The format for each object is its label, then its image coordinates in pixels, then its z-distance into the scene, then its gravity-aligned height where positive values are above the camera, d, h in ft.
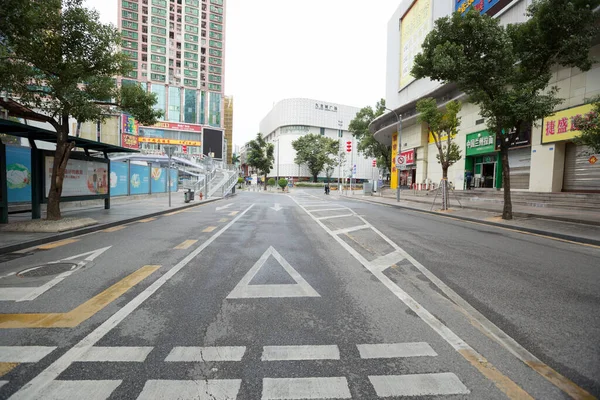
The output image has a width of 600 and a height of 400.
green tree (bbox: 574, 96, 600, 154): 31.19 +6.25
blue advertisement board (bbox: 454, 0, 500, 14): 80.05 +48.49
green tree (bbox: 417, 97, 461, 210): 60.95 +13.15
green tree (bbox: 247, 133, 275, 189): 199.00 +16.57
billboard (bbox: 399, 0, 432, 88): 111.24 +58.16
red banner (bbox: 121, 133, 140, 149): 199.52 +24.24
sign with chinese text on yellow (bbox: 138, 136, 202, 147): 250.72 +31.02
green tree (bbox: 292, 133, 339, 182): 269.85 +28.35
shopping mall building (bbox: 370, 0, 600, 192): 59.88 +15.68
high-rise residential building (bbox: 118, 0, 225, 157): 249.96 +99.12
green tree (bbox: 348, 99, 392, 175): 166.71 +26.36
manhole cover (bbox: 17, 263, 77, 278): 15.98 -4.97
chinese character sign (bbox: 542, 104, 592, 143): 57.00 +12.38
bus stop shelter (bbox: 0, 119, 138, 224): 29.44 +2.12
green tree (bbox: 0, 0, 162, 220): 26.71 +9.81
